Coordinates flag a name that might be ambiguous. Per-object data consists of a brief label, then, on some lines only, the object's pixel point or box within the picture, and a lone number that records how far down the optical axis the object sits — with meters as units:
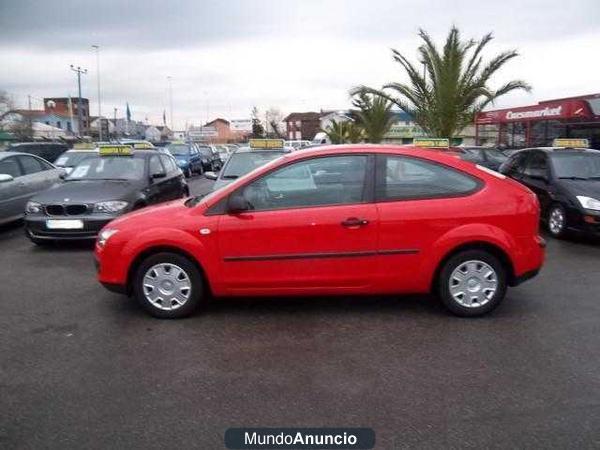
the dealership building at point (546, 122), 20.53
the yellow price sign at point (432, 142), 11.50
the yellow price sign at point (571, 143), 10.52
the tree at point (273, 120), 85.16
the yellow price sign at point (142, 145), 14.22
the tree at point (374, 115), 27.23
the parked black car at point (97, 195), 8.05
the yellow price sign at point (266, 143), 10.60
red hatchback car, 4.84
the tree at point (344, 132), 32.27
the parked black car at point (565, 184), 8.39
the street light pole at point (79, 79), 59.00
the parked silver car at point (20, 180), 9.76
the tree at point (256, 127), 85.19
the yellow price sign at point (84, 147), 16.50
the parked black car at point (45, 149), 17.52
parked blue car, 24.65
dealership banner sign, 20.67
